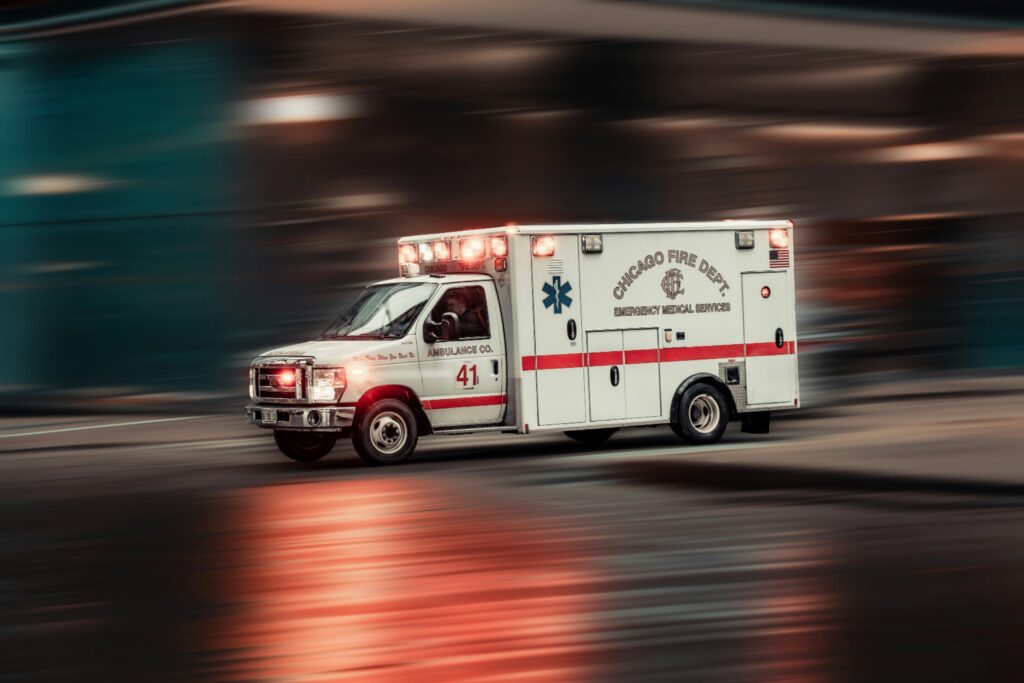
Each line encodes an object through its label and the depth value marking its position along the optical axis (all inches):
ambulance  682.8
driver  703.1
